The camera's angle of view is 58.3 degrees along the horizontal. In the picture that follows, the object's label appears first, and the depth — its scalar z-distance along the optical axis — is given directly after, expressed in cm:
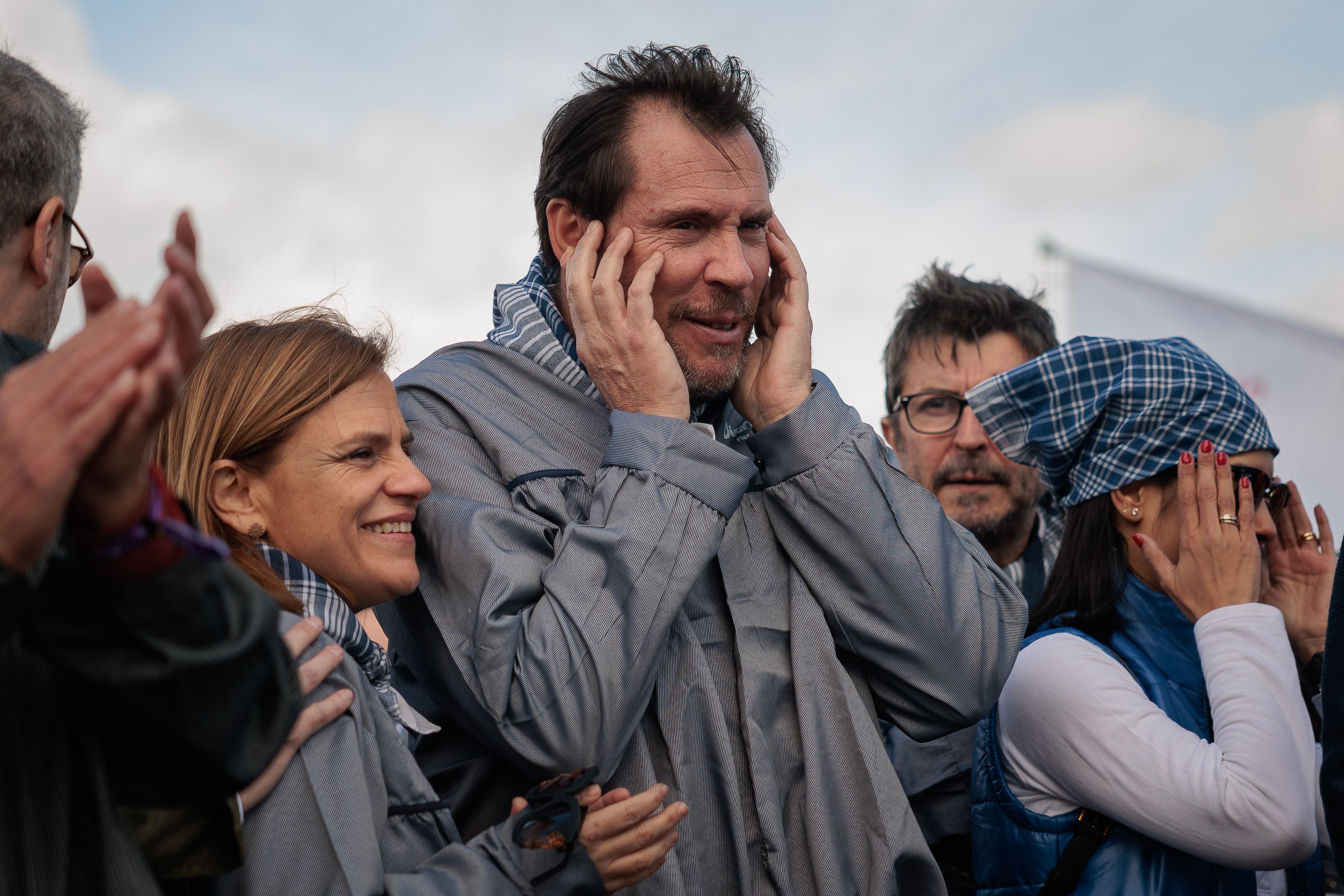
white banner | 629
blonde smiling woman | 169
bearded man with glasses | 401
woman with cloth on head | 248
